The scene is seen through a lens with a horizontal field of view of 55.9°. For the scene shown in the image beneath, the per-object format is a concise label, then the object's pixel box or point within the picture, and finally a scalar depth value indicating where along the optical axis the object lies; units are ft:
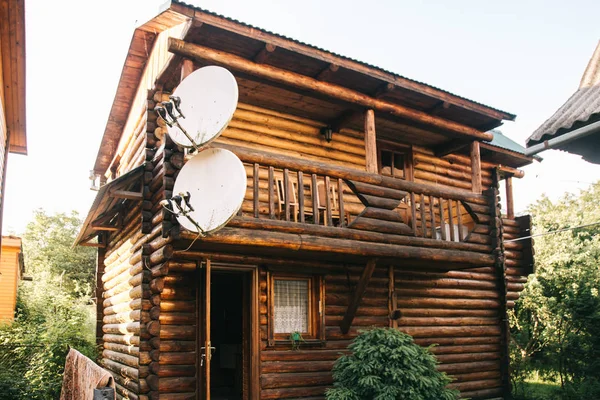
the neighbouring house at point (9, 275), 67.05
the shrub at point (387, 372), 28.48
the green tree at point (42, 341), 36.04
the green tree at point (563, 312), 46.39
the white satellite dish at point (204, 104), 24.17
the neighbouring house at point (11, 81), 22.98
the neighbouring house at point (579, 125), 16.99
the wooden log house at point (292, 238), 28.07
